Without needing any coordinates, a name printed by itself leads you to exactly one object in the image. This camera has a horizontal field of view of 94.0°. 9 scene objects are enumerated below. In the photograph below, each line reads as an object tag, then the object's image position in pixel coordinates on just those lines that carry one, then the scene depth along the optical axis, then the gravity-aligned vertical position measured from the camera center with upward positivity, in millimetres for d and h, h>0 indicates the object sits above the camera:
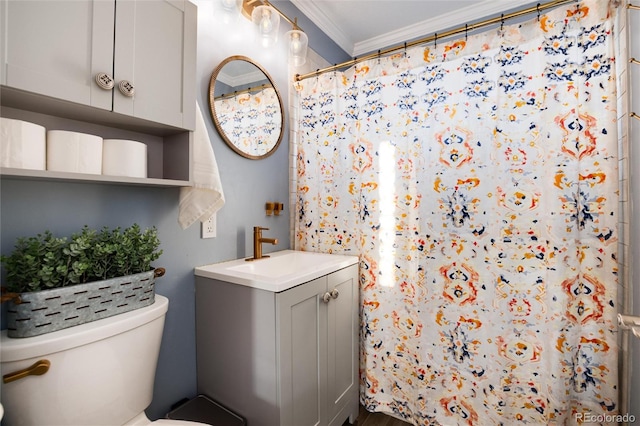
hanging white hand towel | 1205 +112
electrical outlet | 1462 -62
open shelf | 750 +112
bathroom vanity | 1188 -553
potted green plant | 795 -193
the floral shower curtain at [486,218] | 1238 -11
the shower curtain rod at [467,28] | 1272 +896
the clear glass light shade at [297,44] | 1663 +969
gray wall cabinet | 761 +424
